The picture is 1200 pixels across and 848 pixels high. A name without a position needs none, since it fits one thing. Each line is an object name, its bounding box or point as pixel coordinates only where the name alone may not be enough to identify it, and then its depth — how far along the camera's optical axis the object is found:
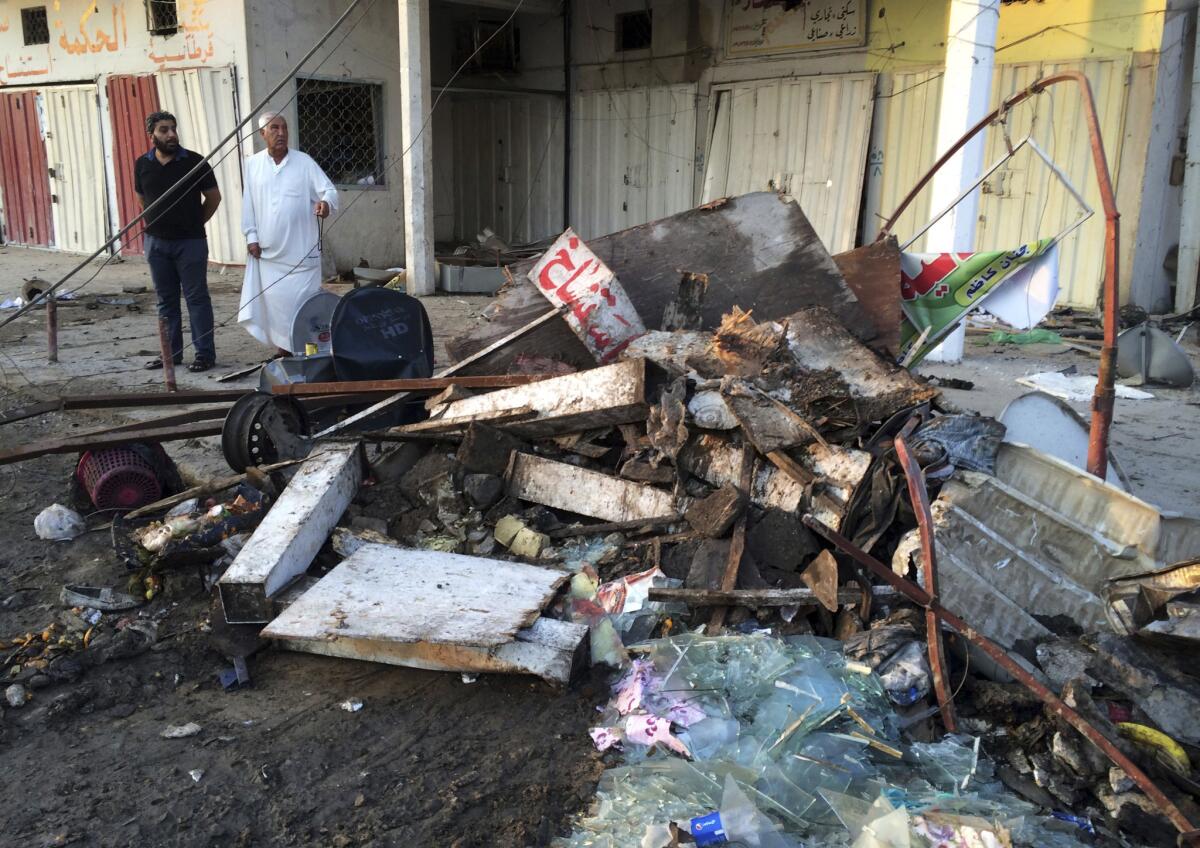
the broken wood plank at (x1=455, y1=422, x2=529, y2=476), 4.43
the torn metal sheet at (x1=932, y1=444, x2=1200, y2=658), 3.38
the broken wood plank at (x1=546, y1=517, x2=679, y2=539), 4.06
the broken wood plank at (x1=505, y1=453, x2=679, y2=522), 4.16
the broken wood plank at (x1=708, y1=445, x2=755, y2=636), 3.51
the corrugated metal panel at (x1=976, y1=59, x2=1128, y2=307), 9.15
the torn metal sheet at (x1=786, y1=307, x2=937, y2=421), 4.12
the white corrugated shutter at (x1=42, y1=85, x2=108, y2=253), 13.92
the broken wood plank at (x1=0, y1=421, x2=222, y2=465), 4.37
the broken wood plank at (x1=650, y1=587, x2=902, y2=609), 3.47
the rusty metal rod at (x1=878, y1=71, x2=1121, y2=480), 3.84
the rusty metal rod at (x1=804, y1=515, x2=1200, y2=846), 2.45
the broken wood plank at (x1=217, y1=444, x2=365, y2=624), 3.57
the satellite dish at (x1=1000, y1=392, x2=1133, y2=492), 4.39
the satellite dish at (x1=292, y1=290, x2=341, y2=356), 5.92
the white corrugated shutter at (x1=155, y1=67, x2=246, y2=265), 11.77
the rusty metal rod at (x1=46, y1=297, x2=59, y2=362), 7.46
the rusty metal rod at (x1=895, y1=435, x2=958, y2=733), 3.00
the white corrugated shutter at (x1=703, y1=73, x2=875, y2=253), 10.74
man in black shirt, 6.92
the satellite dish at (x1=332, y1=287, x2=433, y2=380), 5.31
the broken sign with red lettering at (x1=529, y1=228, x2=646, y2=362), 5.03
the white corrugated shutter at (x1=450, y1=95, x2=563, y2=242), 13.83
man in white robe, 7.21
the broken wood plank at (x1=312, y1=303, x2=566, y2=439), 4.98
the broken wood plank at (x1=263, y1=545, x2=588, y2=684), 3.27
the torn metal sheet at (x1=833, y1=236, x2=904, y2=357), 5.07
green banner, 5.07
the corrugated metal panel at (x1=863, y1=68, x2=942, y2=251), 10.15
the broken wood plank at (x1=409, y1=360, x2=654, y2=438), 4.29
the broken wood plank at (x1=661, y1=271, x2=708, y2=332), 5.23
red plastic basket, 4.52
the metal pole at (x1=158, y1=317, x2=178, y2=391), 6.50
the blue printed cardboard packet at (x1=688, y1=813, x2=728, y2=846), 2.53
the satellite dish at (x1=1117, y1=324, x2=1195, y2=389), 6.98
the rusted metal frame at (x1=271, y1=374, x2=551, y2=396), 4.89
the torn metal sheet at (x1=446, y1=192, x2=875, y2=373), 5.27
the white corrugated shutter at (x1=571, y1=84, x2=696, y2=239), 12.28
